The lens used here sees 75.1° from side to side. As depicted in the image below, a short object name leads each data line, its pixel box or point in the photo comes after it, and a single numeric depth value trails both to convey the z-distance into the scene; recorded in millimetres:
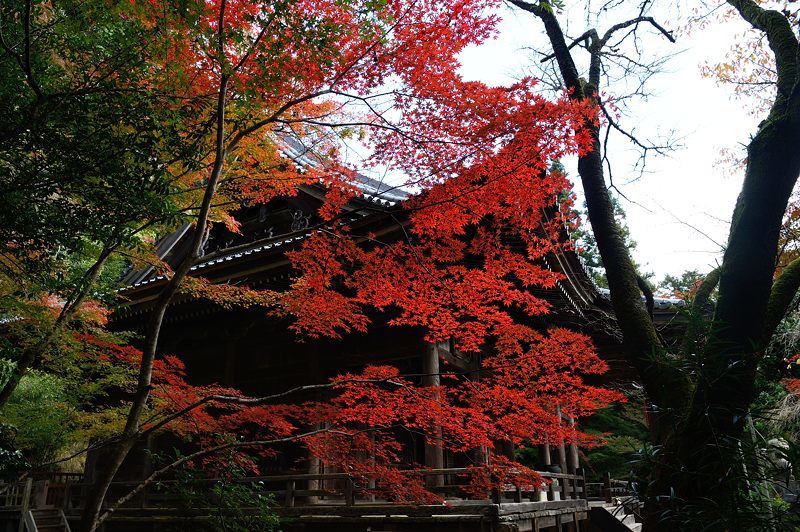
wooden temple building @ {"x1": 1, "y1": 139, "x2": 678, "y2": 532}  7363
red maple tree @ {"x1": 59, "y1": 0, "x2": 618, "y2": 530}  4367
